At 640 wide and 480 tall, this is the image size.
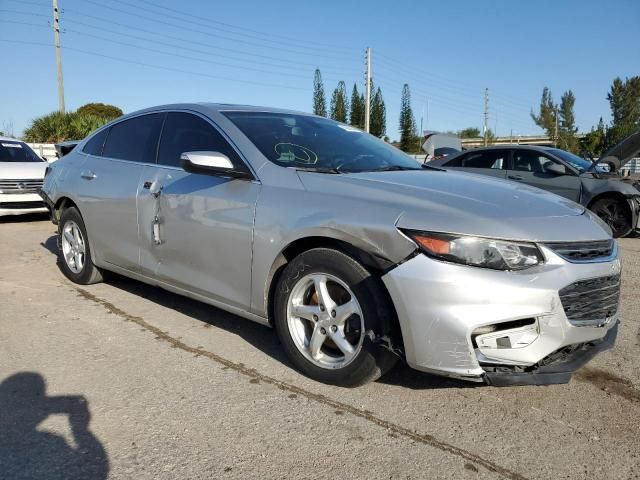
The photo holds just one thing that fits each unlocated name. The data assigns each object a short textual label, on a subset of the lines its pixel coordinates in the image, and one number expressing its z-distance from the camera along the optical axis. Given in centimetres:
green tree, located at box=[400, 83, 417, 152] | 5747
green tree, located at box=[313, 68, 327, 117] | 5678
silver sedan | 243
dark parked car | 871
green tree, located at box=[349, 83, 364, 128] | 5853
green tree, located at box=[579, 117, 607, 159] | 4534
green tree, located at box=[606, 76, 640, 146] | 5591
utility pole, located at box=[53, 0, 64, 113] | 3072
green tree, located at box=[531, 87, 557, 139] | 7150
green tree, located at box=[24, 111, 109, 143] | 2275
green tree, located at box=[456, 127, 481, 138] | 9169
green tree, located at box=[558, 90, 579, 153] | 6842
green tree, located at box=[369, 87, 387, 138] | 5856
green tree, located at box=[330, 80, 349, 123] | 5812
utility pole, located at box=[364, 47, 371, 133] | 3903
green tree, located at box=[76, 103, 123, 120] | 5128
